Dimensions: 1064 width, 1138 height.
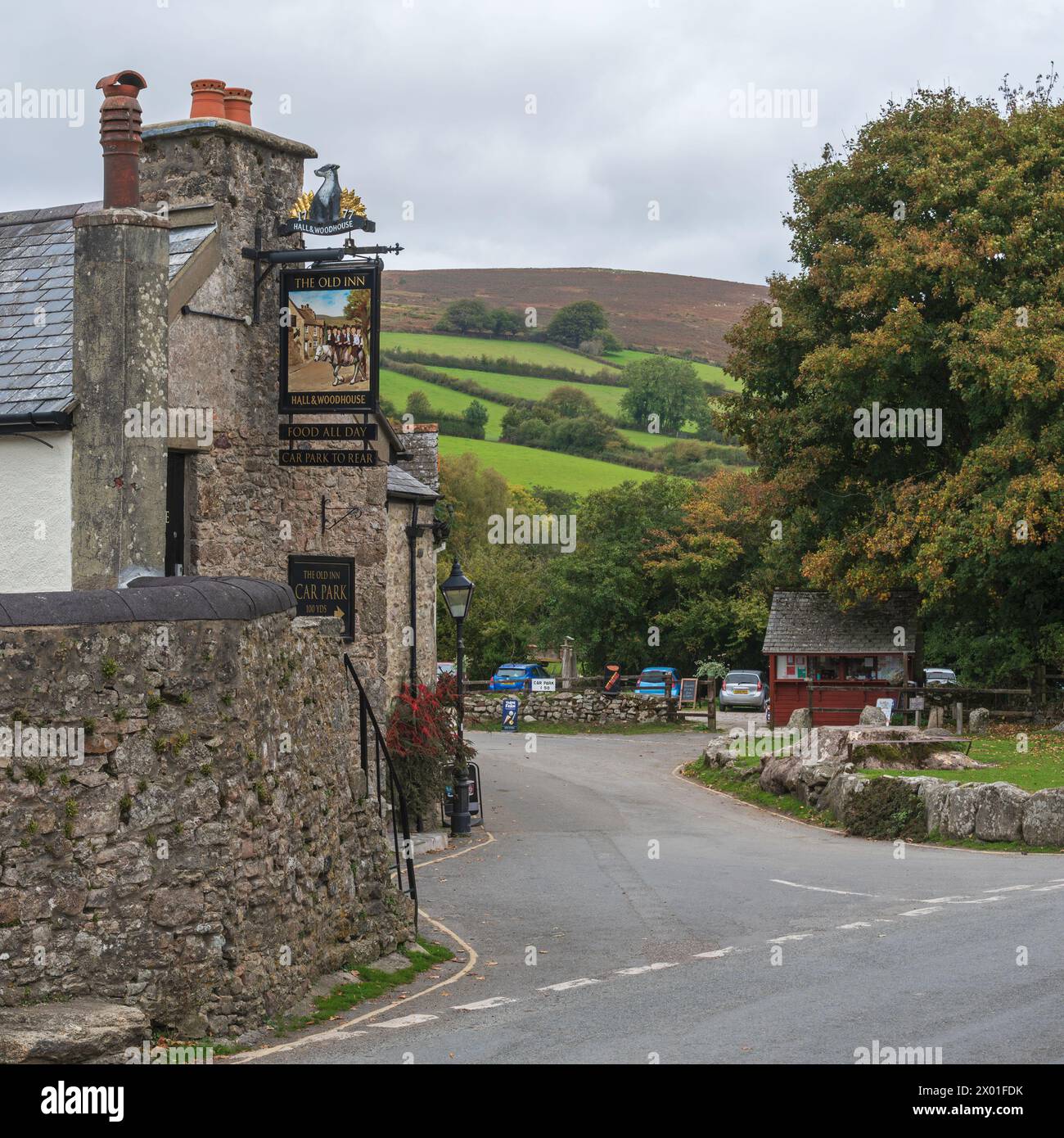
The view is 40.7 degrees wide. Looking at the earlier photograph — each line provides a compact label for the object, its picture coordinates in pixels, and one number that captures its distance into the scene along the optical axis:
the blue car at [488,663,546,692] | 46.47
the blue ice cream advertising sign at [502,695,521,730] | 42.56
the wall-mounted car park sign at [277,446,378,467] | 17.42
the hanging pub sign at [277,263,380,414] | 17.36
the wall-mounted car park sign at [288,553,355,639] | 19.42
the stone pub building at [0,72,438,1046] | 8.95
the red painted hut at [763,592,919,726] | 39.44
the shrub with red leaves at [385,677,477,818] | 22.45
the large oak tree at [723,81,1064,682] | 31.59
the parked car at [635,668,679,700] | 47.38
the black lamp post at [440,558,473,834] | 22.61
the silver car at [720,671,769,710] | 48.00
